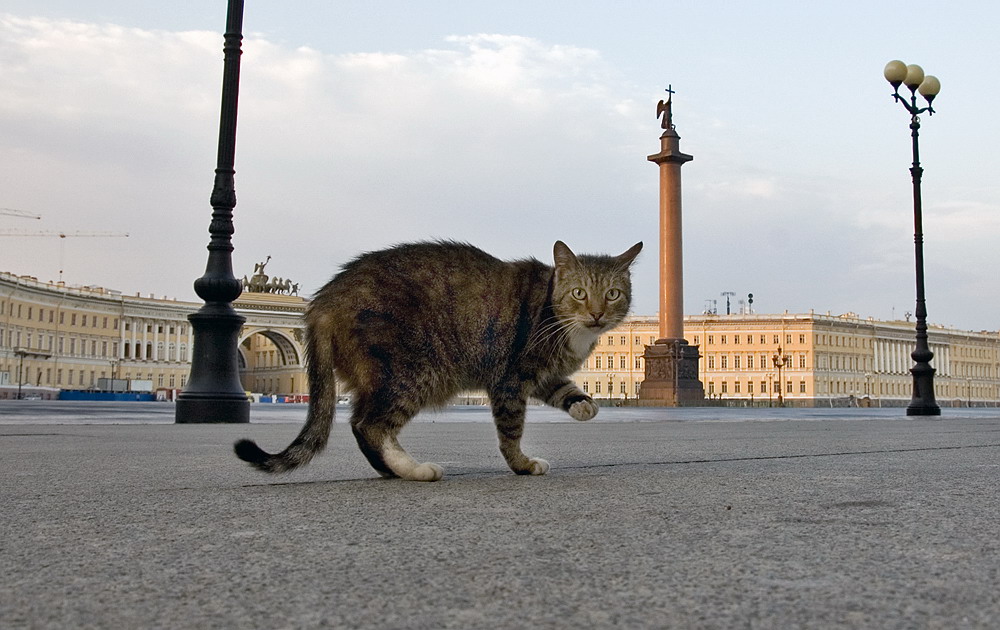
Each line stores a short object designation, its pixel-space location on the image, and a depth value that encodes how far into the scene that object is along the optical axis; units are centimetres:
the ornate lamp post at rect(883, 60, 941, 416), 1681
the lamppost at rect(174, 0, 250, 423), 919
